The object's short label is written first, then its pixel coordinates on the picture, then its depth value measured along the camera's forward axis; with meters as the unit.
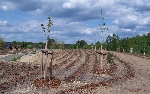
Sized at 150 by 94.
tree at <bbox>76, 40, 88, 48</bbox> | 51.97
